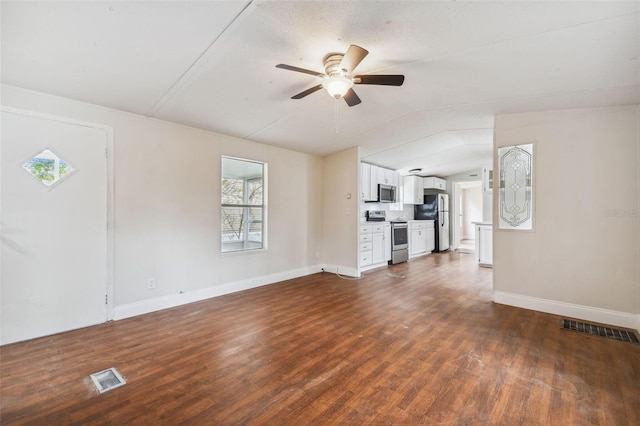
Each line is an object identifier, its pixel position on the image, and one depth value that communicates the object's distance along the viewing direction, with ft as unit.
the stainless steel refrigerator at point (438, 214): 27.32
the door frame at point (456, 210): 29.43
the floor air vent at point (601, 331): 8.84
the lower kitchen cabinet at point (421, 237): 24.06
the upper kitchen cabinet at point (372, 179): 19.85
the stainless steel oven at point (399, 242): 21.17
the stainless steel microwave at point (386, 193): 21.39
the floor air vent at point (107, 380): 6.33
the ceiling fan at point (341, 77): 6.94
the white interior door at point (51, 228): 8.39
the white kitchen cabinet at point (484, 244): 19.83
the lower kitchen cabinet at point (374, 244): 18.34
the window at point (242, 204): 14.08
